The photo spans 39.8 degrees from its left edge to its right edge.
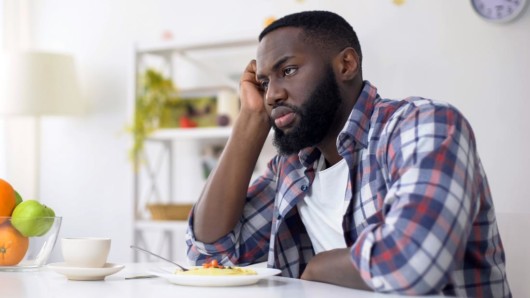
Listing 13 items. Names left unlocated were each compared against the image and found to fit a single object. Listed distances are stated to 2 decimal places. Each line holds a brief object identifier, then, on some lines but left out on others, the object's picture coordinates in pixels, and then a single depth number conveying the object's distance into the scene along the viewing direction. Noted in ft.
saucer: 4.40
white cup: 4.58
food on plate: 4.12
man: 3.90
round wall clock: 9.66
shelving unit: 11.35
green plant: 11.11
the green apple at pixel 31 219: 4.99
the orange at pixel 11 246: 5.03
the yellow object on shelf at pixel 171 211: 10.96
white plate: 3.96
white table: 3.77
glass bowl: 5.00
